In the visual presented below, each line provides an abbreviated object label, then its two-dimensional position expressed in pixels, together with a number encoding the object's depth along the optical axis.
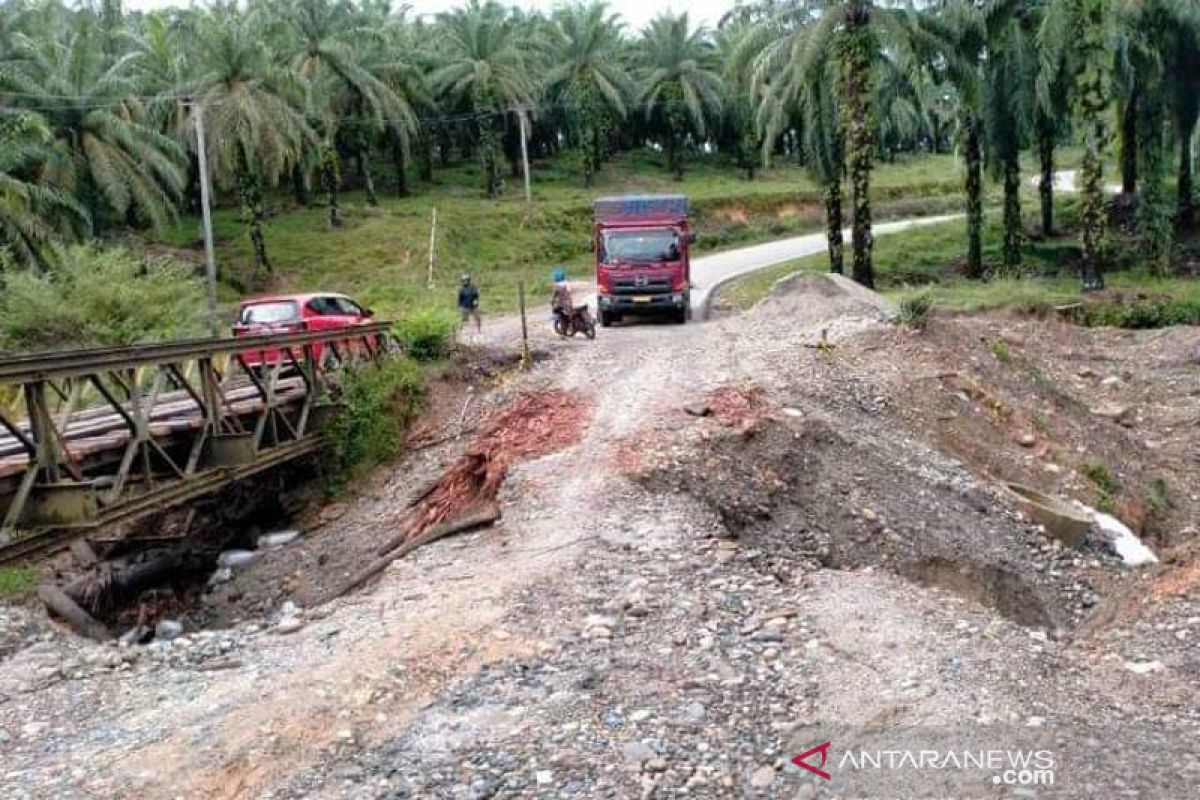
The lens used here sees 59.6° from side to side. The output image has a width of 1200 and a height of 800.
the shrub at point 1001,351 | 19.38
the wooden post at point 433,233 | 40.47
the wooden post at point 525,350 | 18.11
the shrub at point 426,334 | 17.62
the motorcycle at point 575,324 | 21.81
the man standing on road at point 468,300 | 22.50
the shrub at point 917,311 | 19.12
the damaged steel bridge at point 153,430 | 9.25
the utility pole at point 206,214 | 29.97
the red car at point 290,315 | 18.70
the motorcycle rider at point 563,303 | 21.80
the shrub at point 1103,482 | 14.36
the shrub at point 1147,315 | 26.53
